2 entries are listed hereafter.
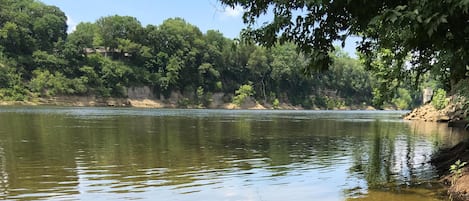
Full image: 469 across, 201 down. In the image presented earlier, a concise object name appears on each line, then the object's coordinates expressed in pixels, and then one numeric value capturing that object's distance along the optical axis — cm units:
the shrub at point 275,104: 14425
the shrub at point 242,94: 13525
